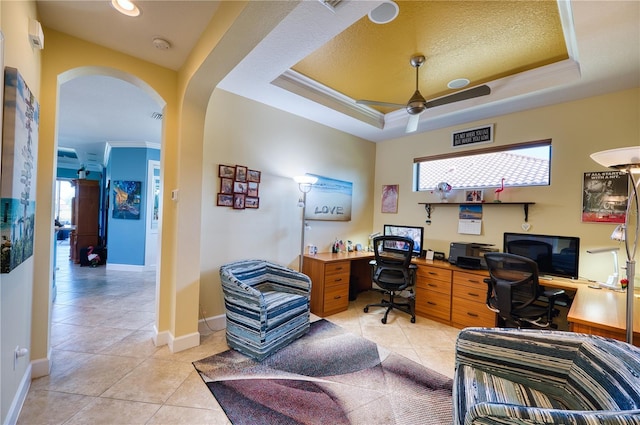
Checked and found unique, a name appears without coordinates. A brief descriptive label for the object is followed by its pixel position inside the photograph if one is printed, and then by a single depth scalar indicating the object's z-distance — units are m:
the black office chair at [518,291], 2.37
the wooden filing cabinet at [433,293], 3.29
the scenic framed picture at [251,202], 3.19
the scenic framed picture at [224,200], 2.97
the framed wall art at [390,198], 4.50
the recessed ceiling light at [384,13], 1.83
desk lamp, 2.46
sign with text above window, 3.49
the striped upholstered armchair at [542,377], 0.96
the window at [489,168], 3.15
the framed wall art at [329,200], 3.88
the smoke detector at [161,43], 2.05
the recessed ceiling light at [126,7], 1.68
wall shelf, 3.16
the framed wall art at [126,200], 5.63
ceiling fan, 2.54
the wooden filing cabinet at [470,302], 2.97
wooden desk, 2.97
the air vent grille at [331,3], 1.71
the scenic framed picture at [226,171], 2.97
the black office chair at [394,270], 3.29
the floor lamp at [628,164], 1.39
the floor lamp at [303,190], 3.34
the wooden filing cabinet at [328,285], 3.37
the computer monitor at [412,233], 4.08
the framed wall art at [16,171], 1.28
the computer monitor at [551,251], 2.83
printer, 3.21
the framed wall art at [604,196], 2.58
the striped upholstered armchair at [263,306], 2.32
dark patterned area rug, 1.75
